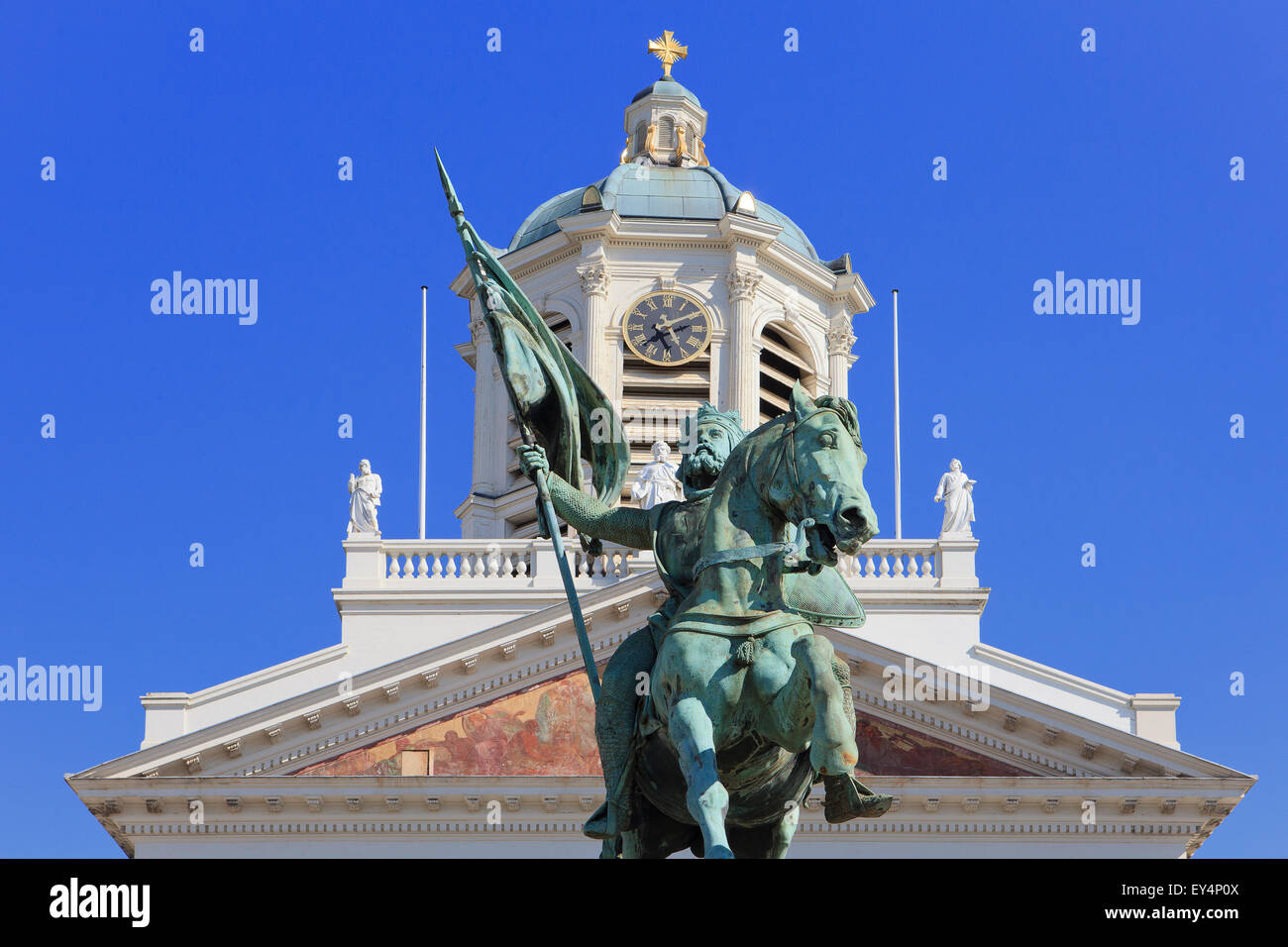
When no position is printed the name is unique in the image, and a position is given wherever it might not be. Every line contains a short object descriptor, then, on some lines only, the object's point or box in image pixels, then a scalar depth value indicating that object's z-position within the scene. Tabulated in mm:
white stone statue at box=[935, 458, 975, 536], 42438
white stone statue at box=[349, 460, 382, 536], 42781
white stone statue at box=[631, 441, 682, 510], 41062
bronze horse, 11078
